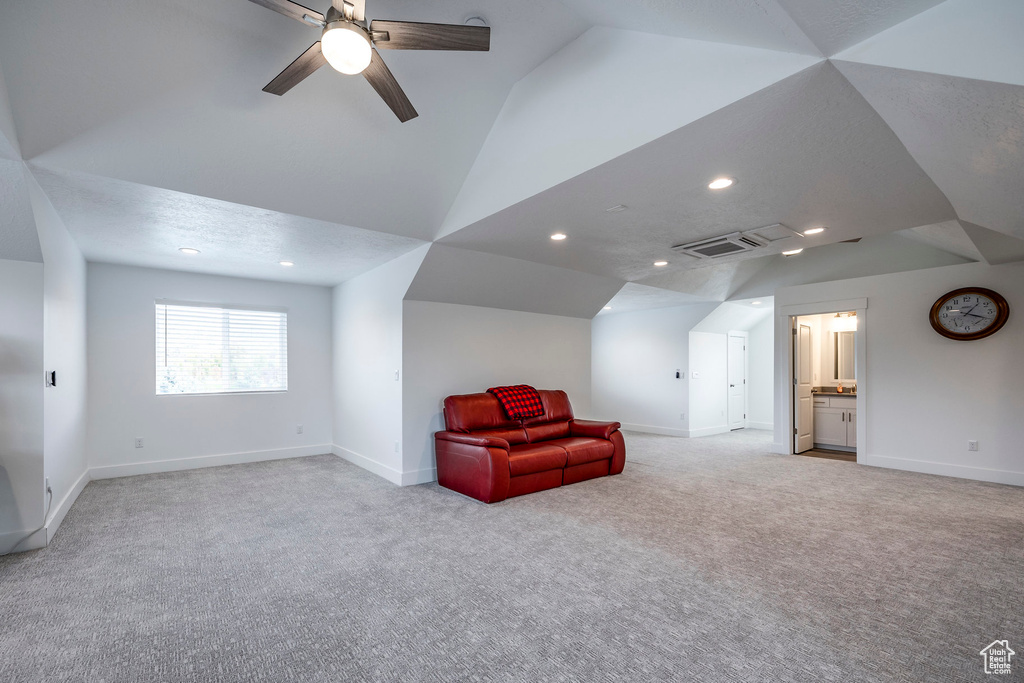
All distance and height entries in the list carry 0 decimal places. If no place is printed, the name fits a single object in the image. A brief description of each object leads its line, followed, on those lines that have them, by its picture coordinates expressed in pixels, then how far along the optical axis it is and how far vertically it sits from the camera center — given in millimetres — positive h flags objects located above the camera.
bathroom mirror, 7750 -279
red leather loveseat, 4395 -1124
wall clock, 5066 +298
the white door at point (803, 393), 6785 -769
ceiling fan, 1949 +1321
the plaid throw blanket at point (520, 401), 5383 -713
